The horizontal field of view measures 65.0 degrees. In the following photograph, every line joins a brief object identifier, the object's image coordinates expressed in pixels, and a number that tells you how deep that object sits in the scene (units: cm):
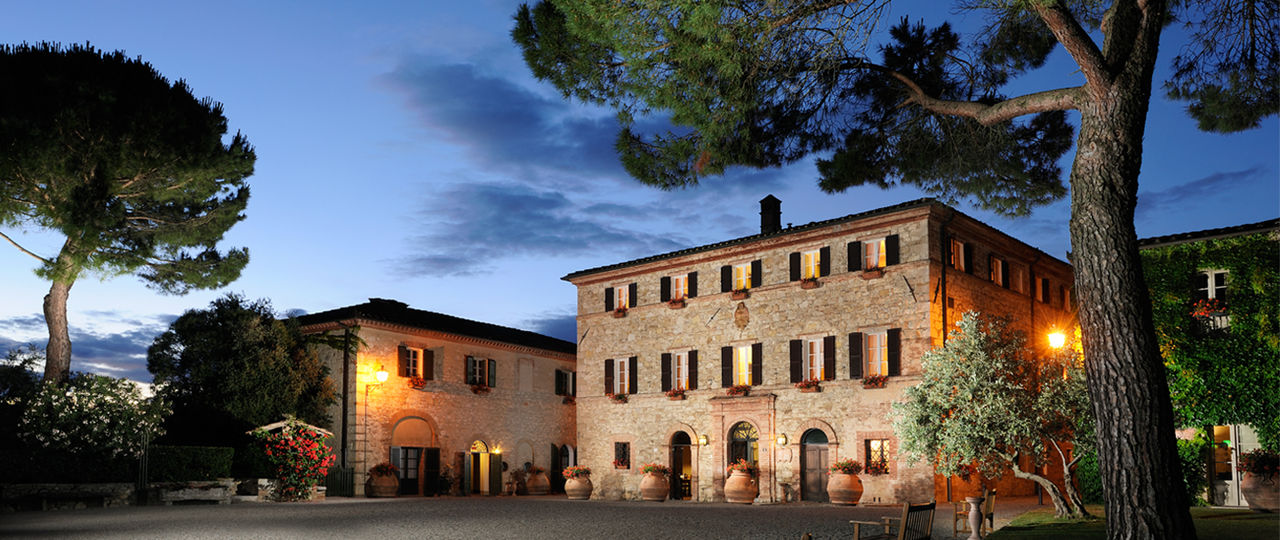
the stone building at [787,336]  2586
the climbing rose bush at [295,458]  2717
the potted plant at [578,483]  3092
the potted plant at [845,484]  2508
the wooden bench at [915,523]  1042
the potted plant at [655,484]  2911
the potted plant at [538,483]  3575
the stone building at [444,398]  3166
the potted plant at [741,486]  2733
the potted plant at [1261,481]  1766
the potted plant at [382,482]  3072
